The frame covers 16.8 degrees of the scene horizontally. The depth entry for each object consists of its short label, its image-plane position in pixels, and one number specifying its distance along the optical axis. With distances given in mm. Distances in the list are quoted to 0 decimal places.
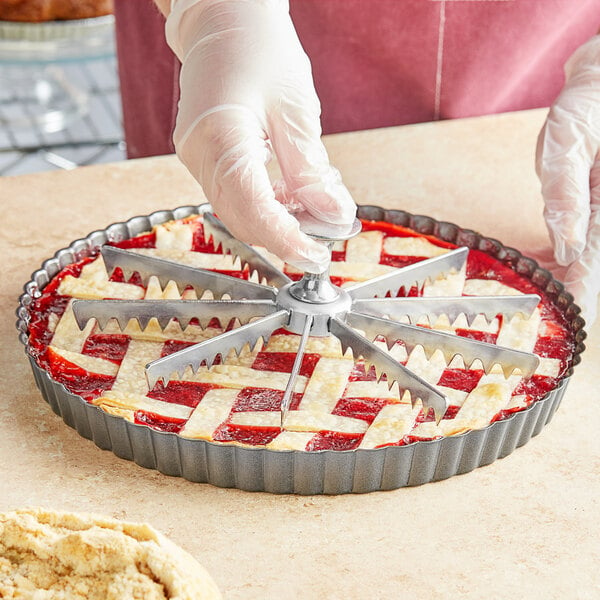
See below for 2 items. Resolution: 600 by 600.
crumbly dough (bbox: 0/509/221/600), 879
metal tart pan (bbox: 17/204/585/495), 960
